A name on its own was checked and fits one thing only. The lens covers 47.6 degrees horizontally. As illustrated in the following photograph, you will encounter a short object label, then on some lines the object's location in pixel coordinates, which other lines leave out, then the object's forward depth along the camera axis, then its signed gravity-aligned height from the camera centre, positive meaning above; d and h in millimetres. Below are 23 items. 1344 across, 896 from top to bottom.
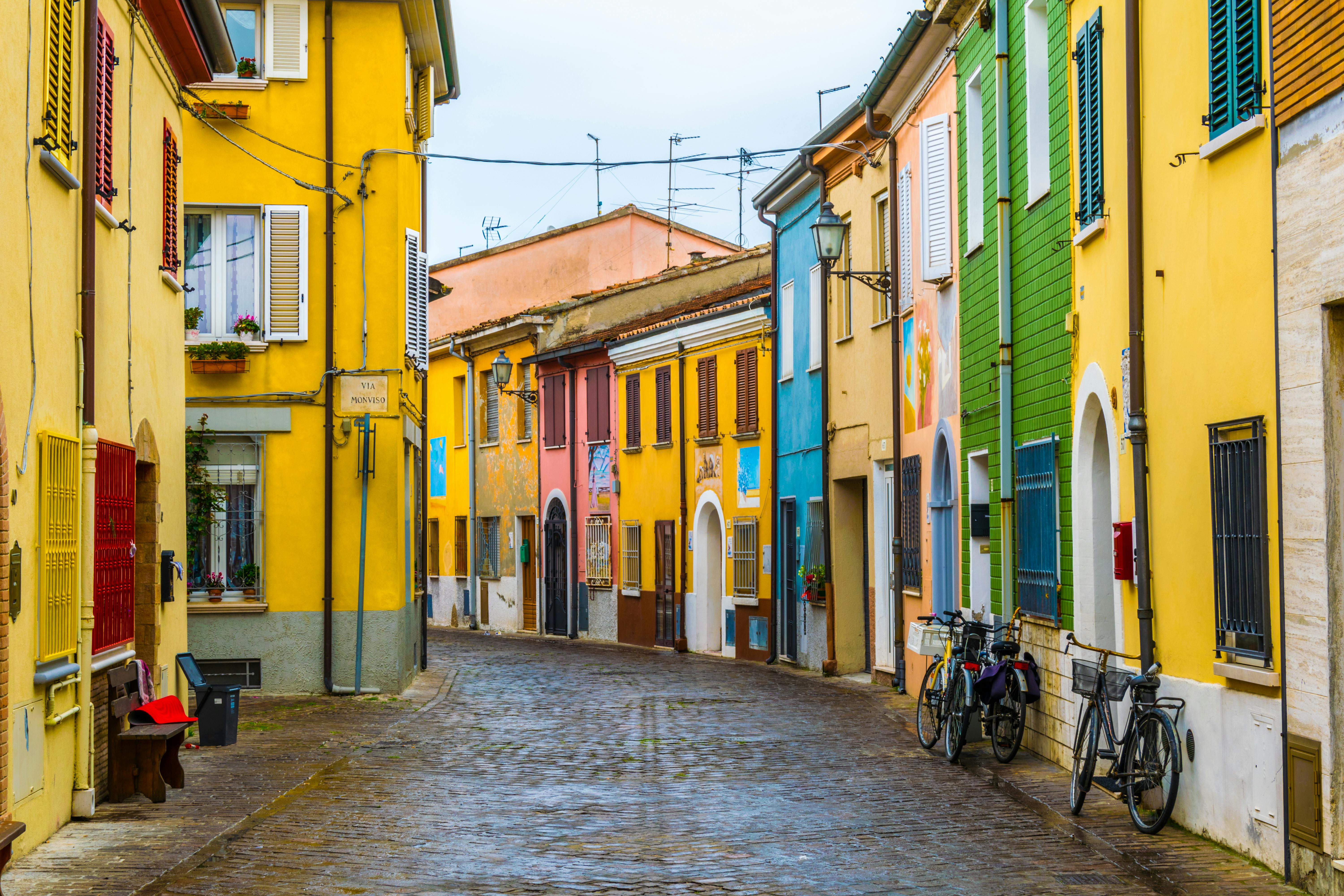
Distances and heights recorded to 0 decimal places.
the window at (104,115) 9945 +2690
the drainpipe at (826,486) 21109 +428
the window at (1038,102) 12234 +3312
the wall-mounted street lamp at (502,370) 30781 +3044
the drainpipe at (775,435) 23719 +1294
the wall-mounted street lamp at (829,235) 17172 +3185
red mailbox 9688 -237
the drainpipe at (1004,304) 13125 +1820
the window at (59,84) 8727 +2601
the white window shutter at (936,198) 15453 +3245
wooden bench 9938 -1559
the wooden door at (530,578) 33688 -1295
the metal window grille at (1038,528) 11742 -108
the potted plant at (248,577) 17453 -621
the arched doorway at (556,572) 32469 -1140
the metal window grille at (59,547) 8625 -134
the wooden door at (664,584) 27750 -1210
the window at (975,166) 14234 +3288
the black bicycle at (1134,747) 8562 -1362
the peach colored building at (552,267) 38500 +6403
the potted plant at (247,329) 17453 +2218
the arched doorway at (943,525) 15648 -101
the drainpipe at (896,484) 17922 +377
